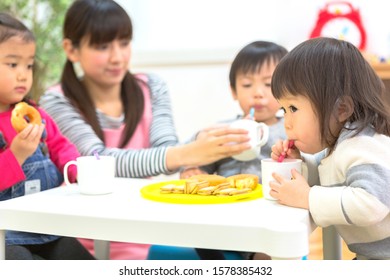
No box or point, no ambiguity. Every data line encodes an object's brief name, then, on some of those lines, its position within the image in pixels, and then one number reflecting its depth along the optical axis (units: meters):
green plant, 4.91
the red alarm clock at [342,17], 4.73
